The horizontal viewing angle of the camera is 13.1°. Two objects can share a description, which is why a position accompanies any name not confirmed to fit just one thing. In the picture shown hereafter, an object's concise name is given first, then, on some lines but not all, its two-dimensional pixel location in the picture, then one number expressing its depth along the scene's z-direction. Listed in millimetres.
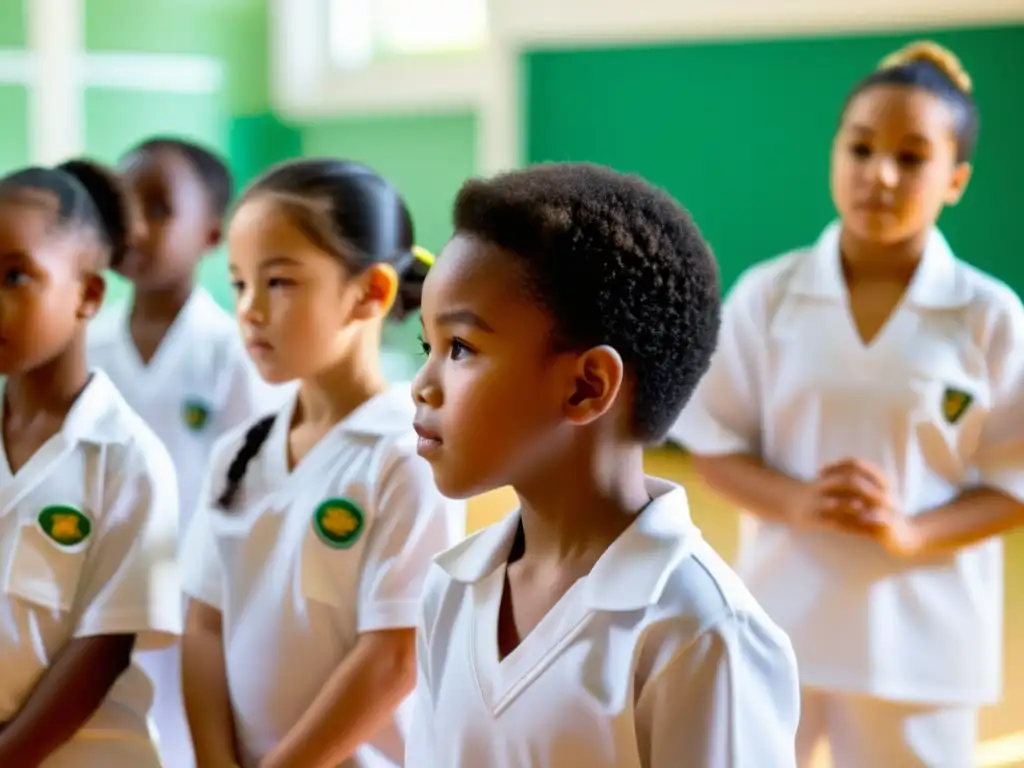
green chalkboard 4945
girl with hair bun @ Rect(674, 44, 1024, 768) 4085
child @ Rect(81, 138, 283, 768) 4407
